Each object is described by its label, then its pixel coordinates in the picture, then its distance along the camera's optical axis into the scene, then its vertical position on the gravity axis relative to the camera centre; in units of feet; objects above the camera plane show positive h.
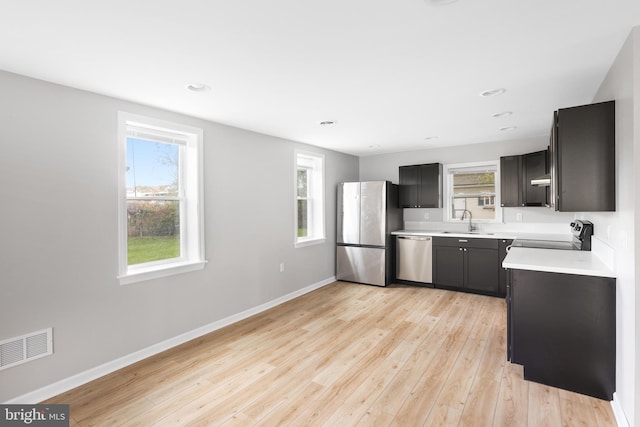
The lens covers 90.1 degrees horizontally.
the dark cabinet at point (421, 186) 17.90 +1.39
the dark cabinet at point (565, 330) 7.16 -2.89
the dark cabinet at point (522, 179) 14.80 +1.46
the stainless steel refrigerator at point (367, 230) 17.35 -1.13
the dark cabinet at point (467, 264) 15.25 -2.72
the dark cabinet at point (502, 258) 14.87 -2.33
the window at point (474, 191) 16.94 +1.02
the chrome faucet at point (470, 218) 17.27 -0.48
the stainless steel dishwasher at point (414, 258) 16.99 -2.63
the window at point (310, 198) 17.03 +0.70
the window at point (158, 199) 9.47 +0.44
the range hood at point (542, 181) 11.16 +0.97
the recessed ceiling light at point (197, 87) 8.30 +3.31
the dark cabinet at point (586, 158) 7.14 +1.17
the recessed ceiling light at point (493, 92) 9.02 +3.36
